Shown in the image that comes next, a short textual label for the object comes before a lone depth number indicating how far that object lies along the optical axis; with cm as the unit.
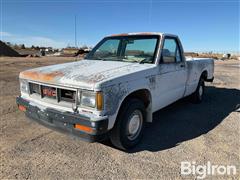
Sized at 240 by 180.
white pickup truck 290
